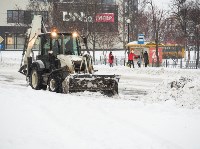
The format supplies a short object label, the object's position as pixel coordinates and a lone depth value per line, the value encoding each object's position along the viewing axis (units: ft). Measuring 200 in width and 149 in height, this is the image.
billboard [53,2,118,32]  128.88
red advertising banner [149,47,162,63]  125.29
